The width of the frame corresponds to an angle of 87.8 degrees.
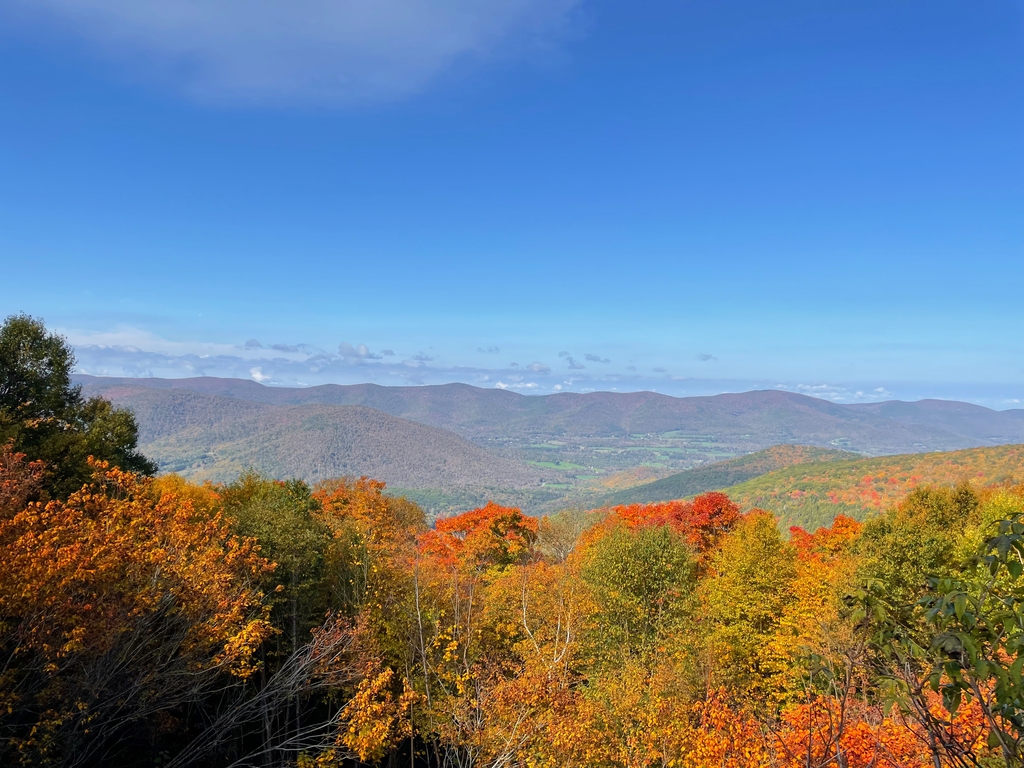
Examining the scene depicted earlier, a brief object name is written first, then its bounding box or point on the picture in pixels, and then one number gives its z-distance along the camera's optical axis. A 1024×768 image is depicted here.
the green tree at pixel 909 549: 28.67
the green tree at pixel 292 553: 24.06
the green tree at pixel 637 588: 33.16
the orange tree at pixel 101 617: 11.77
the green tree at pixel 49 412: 25.61
